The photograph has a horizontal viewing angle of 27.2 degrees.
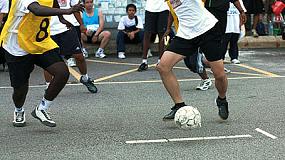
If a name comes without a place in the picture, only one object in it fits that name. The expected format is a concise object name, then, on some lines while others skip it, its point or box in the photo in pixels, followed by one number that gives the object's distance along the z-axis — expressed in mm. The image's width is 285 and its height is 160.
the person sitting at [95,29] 13250
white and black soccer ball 5992
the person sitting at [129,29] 13227
